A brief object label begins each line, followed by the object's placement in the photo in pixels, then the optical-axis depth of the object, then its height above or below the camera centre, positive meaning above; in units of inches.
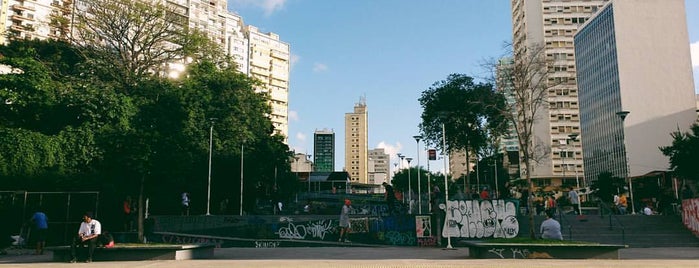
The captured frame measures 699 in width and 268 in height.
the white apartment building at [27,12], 3211.1 +1287.0
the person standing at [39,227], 661.3 -30.6
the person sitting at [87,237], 525.7 -34.5
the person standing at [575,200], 1008.2 +5.0
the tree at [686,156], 1242.0 +116.1
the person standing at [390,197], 886.4 +10.1
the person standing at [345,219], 815.5 -25.9
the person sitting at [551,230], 553.6 -30.8
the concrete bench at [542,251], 521.7 -52.0
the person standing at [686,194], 970.1 +15.8
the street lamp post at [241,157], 1293.1 +123.5
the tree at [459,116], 1596.0 +283.7
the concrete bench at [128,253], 537.0 -53.0
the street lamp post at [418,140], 1536.9 +198.6
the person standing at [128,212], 851.4 -13.9
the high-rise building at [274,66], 4537.4 +1293.8
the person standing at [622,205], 1046.4 -5.9
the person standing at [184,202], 1042.4 +4.0
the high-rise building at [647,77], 3208.7 +818.2
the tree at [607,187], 2156.7 +69.3
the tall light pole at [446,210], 769.6 -11.5
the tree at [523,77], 774.5 +200.9
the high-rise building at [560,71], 3784.5 +1031.7
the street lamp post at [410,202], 1022.0 +2.3
